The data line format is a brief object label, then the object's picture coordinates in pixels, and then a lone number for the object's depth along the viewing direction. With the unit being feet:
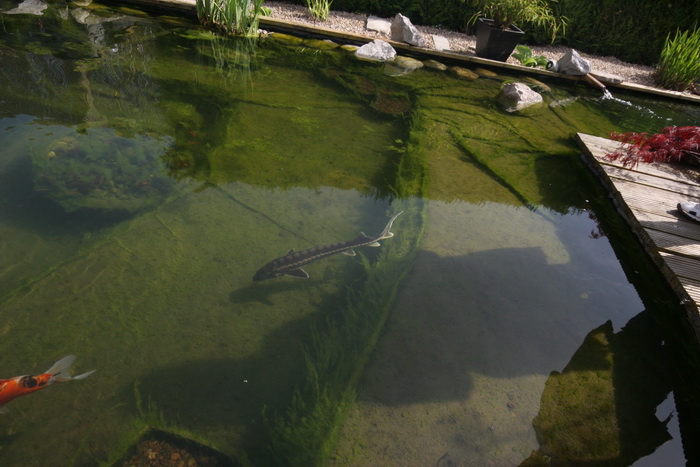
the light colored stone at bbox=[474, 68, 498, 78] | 22.00
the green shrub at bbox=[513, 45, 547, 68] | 23.24
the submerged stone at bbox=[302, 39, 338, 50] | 21.75
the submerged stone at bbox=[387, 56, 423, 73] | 20.94
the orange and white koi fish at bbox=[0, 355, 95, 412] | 5.44
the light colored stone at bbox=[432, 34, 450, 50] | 23.60
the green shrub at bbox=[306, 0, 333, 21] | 24.19
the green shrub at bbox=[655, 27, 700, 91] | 22.54
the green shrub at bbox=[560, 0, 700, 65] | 26.78
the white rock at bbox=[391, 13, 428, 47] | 22.56
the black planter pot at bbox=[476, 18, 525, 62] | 22.00
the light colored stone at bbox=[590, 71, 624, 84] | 22.67
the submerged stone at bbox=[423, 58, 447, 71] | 21.70
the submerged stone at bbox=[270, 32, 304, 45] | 21.95
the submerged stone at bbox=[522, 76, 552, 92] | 21.62
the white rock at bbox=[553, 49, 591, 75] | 22.41
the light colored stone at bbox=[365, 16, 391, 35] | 24.91
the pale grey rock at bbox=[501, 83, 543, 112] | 18.08
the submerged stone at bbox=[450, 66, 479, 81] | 21.01
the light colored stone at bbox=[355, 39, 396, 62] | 21.09
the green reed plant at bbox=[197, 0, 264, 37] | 19.97
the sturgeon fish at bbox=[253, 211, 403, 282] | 8.01
